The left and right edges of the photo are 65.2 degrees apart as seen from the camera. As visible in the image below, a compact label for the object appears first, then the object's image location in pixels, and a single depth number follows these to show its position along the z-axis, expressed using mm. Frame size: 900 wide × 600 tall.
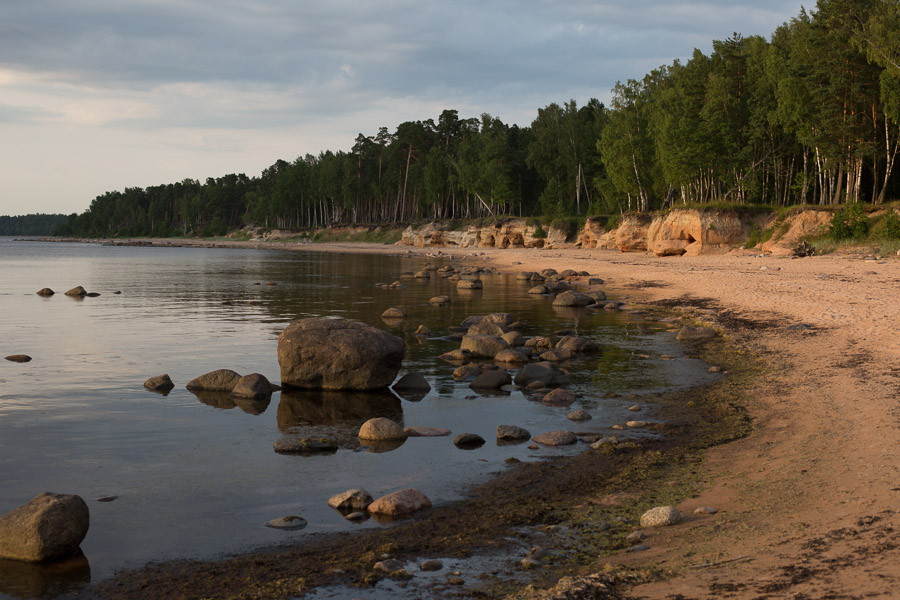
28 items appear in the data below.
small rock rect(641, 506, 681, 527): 6992
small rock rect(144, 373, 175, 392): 14398
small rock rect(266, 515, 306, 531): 7582
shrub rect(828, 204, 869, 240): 40447
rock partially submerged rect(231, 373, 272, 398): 13793
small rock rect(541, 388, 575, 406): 13070
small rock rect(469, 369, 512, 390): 14562
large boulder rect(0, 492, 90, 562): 6809
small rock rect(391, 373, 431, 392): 14602
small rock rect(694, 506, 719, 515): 7199
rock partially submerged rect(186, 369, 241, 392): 14305
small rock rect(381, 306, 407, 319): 25734
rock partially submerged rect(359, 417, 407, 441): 10959
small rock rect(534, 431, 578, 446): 10445
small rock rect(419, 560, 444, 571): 6383
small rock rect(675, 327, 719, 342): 19547
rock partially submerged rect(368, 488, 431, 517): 7871
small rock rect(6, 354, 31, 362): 17475
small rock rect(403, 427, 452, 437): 11305
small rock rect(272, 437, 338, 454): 10469
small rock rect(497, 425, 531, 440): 10867
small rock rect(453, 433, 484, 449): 10641
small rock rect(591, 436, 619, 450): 10195
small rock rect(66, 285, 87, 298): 34656
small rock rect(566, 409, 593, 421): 11898
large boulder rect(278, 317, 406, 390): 14406
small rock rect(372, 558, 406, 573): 6363
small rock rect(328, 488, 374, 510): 8086
